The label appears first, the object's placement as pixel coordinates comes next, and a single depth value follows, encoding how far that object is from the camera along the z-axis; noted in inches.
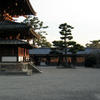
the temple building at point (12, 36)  780.0
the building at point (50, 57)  1771.8
